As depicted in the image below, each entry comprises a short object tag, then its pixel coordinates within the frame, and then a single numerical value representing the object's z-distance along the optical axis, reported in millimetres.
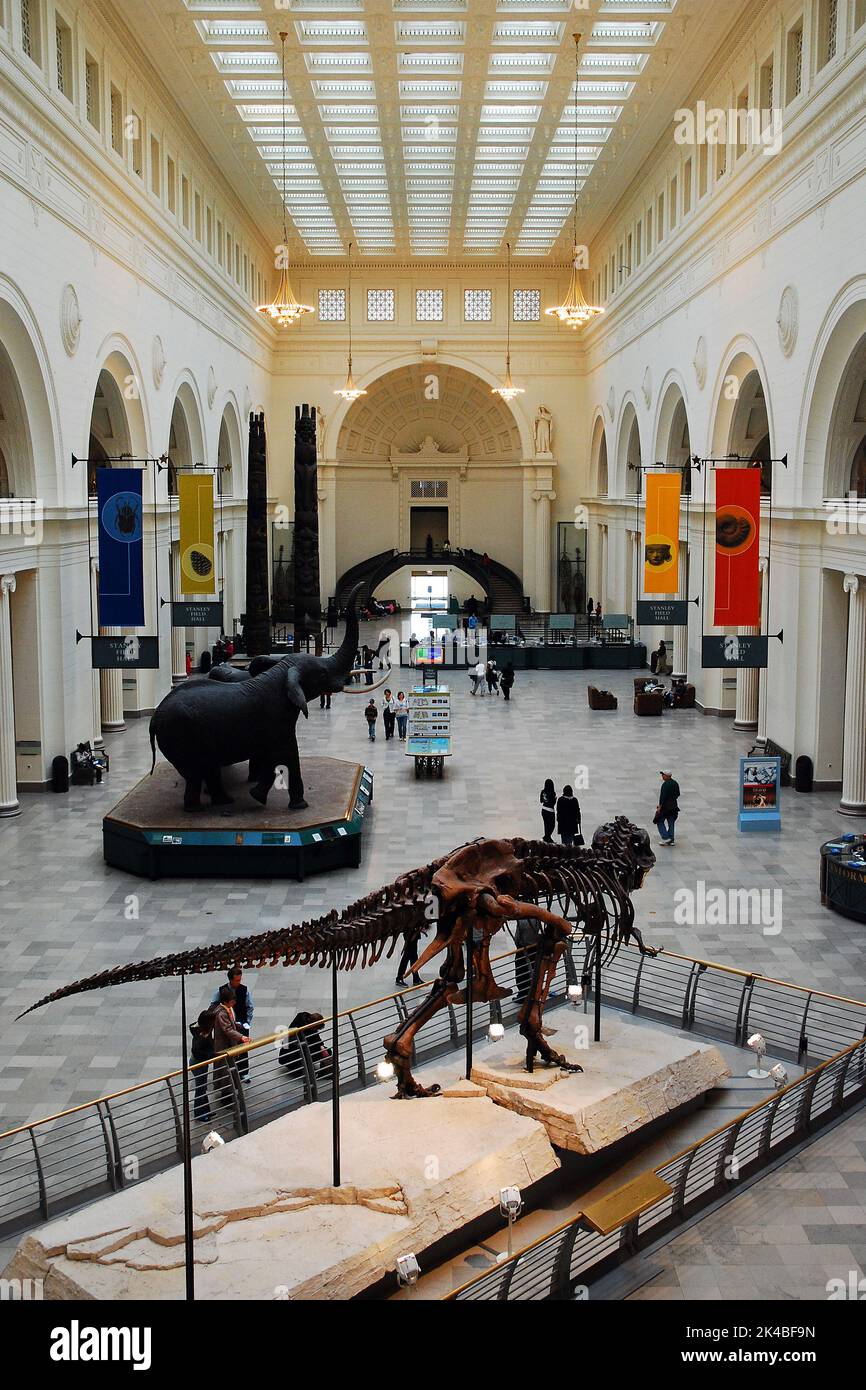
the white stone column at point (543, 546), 43312
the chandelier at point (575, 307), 25338
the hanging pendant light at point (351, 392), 38469
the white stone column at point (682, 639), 27634
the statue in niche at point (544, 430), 42594
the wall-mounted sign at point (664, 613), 21875
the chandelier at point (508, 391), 38625
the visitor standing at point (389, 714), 23875
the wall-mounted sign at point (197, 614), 22422
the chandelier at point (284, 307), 25242
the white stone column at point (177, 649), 27953
